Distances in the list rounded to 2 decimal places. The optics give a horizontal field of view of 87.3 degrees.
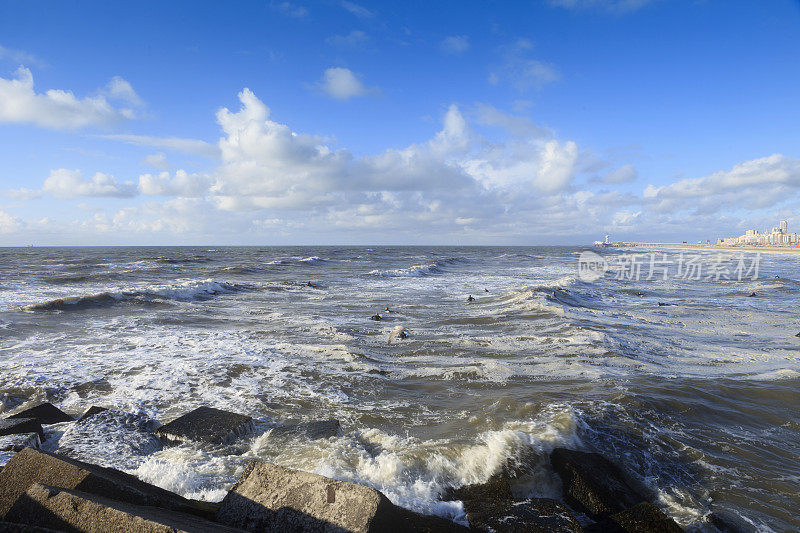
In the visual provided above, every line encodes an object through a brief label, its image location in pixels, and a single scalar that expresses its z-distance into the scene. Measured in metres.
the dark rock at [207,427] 5.40
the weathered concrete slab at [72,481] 3.13
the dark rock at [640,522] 3.62
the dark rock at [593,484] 4.10
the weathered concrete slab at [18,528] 2.65
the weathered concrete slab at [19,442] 4.54
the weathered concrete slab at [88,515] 2.55
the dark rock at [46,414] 5.89
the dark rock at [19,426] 5.08
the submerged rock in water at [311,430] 5.59
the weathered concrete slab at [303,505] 2.99
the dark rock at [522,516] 3.58
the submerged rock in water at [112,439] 5.01
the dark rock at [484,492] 4.23
